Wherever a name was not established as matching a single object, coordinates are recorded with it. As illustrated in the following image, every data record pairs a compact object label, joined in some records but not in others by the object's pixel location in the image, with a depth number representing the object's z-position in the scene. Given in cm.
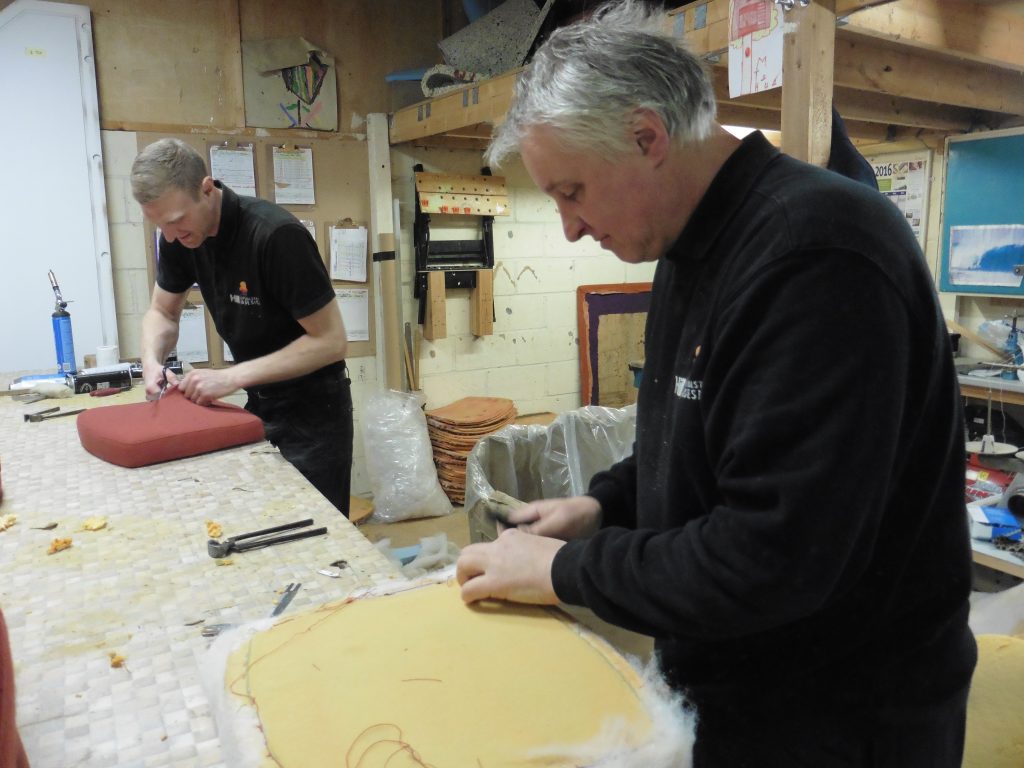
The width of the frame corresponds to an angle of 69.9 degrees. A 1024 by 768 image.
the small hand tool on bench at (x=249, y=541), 114
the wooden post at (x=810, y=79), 165
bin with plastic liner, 298
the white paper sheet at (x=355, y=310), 394
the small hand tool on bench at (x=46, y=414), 203
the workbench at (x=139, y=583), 77
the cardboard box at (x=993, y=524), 223
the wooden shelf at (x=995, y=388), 328
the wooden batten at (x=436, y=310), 400
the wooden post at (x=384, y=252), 383
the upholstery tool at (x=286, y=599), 98
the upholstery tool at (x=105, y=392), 231
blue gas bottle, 262
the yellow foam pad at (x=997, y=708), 121
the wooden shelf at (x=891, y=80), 200
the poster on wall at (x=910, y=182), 411
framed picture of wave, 364
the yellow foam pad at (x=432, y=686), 65
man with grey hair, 64
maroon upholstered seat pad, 159
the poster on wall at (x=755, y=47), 168
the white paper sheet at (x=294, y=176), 369
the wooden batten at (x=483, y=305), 413
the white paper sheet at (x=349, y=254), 387
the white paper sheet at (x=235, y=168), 356
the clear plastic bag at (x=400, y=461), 383
